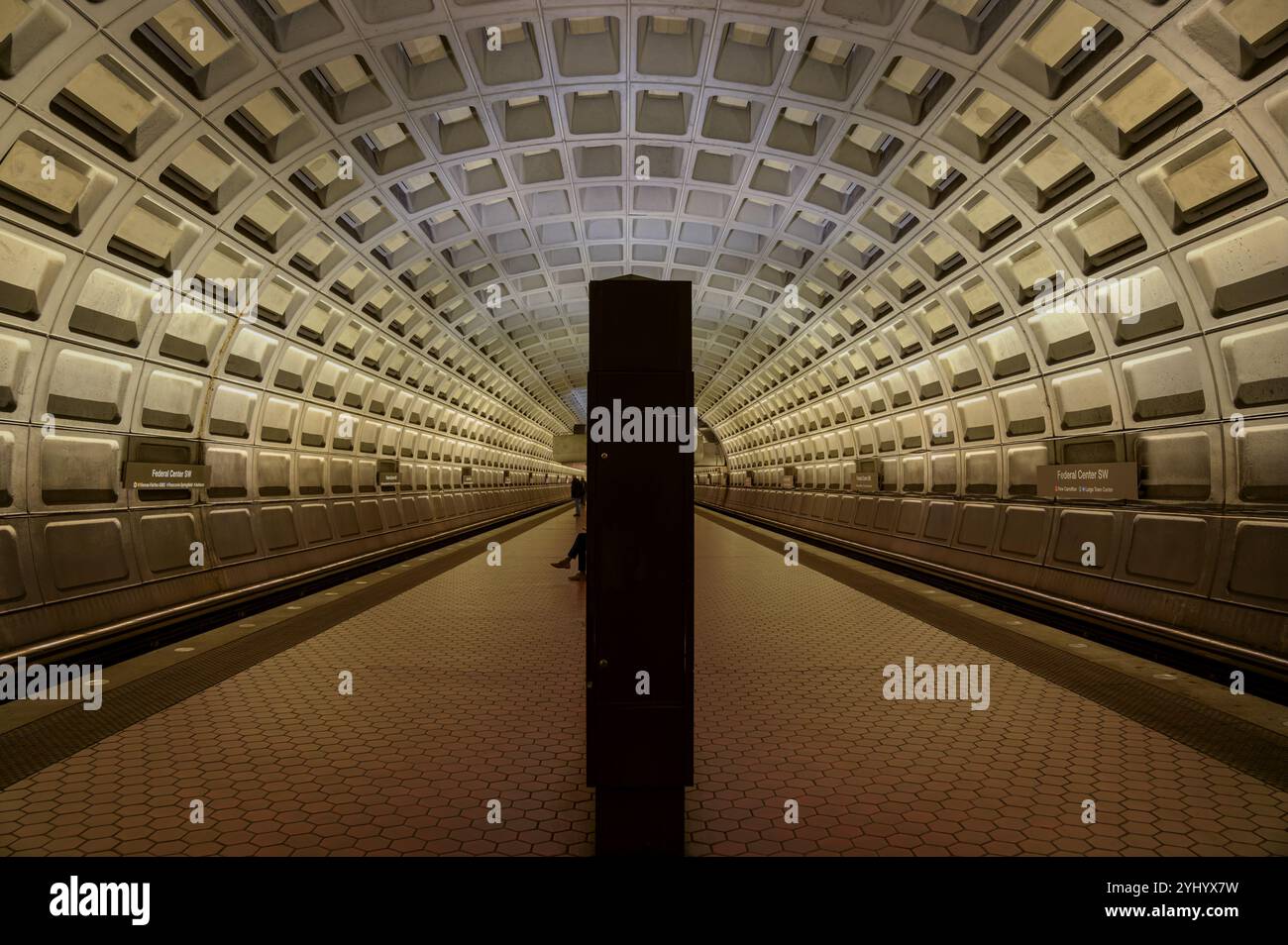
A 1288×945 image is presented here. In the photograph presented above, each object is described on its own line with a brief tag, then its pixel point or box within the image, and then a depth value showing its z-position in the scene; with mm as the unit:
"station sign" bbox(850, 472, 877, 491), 17719
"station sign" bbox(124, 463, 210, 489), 8453
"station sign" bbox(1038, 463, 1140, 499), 8500
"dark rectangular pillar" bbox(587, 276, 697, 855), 3174
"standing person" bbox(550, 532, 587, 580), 12366
